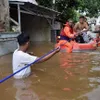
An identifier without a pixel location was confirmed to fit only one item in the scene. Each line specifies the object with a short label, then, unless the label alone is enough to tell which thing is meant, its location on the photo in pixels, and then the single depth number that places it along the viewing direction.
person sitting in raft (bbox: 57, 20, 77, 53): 5.41
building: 6.27
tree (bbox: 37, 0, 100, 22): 11.00
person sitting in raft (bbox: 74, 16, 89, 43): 5.97
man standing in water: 2.49
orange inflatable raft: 5.66
